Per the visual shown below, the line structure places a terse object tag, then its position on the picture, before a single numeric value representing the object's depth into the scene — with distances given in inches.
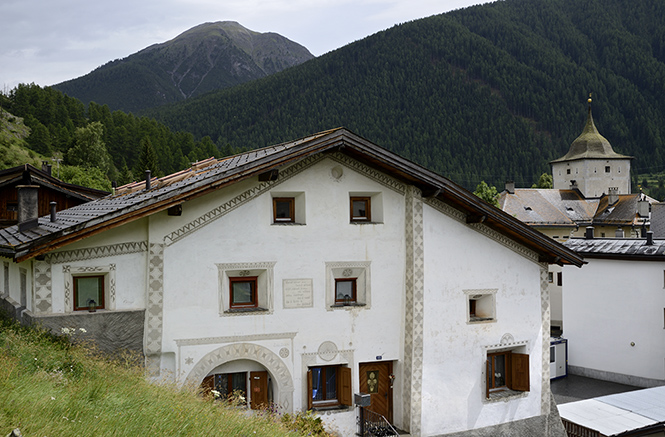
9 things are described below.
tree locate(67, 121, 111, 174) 4574.3
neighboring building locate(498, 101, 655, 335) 3550.7
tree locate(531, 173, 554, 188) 5871.1
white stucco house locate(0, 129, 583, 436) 572.1
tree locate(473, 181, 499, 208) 3580.2
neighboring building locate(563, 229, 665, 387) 1253.7
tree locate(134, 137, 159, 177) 4104.3
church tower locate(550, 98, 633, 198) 4505.4
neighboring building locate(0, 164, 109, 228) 1334.9
